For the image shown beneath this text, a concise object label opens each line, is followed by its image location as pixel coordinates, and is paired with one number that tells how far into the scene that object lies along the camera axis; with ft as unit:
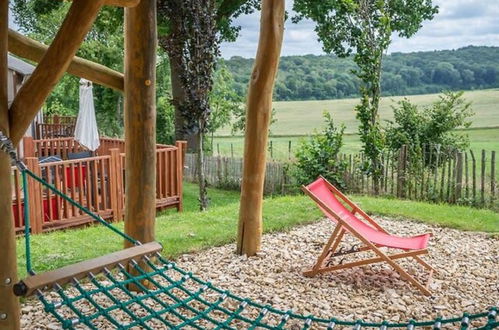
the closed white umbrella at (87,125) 34.04
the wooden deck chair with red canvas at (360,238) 15.14
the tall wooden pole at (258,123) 16.25
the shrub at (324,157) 33.63
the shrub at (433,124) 34.73
